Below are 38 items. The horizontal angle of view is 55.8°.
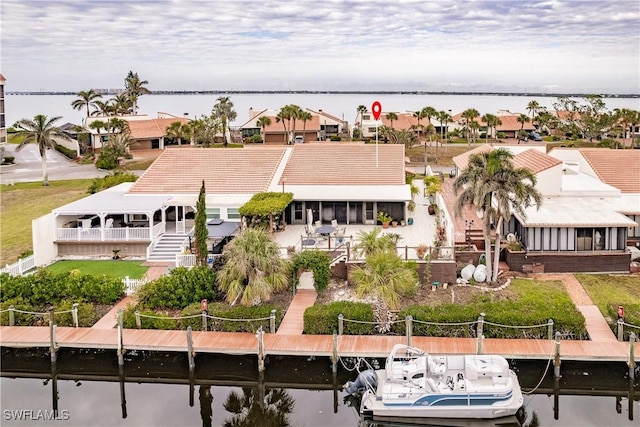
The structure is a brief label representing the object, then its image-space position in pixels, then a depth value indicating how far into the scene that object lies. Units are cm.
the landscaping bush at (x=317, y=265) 2420
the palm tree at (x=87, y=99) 8169
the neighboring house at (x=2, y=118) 7262
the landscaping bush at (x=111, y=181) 4066
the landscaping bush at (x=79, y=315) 2220
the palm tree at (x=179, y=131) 6736
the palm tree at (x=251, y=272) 2258
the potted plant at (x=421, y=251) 2612
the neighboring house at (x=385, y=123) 7919
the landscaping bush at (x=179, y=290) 2316
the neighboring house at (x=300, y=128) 7600
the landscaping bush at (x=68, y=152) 6806
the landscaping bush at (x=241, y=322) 2150
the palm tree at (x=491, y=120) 7731
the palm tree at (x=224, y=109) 8525
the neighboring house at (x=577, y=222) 2683
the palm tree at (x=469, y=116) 7638
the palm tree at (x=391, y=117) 7774
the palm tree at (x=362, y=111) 8238
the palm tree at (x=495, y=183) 2370
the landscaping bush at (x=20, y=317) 2231
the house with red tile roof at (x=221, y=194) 2997
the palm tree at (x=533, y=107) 9231
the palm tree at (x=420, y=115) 7713
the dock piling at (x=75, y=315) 2211
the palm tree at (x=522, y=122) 8090
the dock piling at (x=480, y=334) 1955
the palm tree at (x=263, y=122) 7329
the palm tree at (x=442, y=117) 7593
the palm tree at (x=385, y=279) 2191
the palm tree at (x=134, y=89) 9000
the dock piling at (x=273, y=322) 2122
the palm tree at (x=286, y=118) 6975
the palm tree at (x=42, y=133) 4981
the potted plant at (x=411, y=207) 3393
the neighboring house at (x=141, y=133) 6944
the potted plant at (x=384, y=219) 3212
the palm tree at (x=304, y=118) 7197
